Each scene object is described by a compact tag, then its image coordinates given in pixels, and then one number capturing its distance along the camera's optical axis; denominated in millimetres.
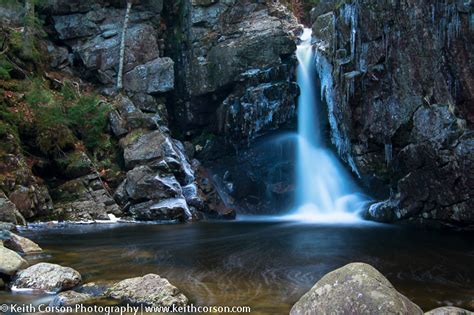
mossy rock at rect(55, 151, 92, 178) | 19016
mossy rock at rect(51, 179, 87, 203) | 18312
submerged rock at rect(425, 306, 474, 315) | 5586
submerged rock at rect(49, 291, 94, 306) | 6613
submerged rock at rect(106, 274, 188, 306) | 6660
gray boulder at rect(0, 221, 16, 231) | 13102
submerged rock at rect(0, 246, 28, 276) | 7891
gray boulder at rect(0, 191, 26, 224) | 15016
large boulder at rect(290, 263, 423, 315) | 5051
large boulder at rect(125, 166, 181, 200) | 19375
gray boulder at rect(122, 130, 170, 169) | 20562
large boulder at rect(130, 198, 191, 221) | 18766
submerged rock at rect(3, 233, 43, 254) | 10320
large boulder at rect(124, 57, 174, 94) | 25719
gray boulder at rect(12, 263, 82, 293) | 7488
